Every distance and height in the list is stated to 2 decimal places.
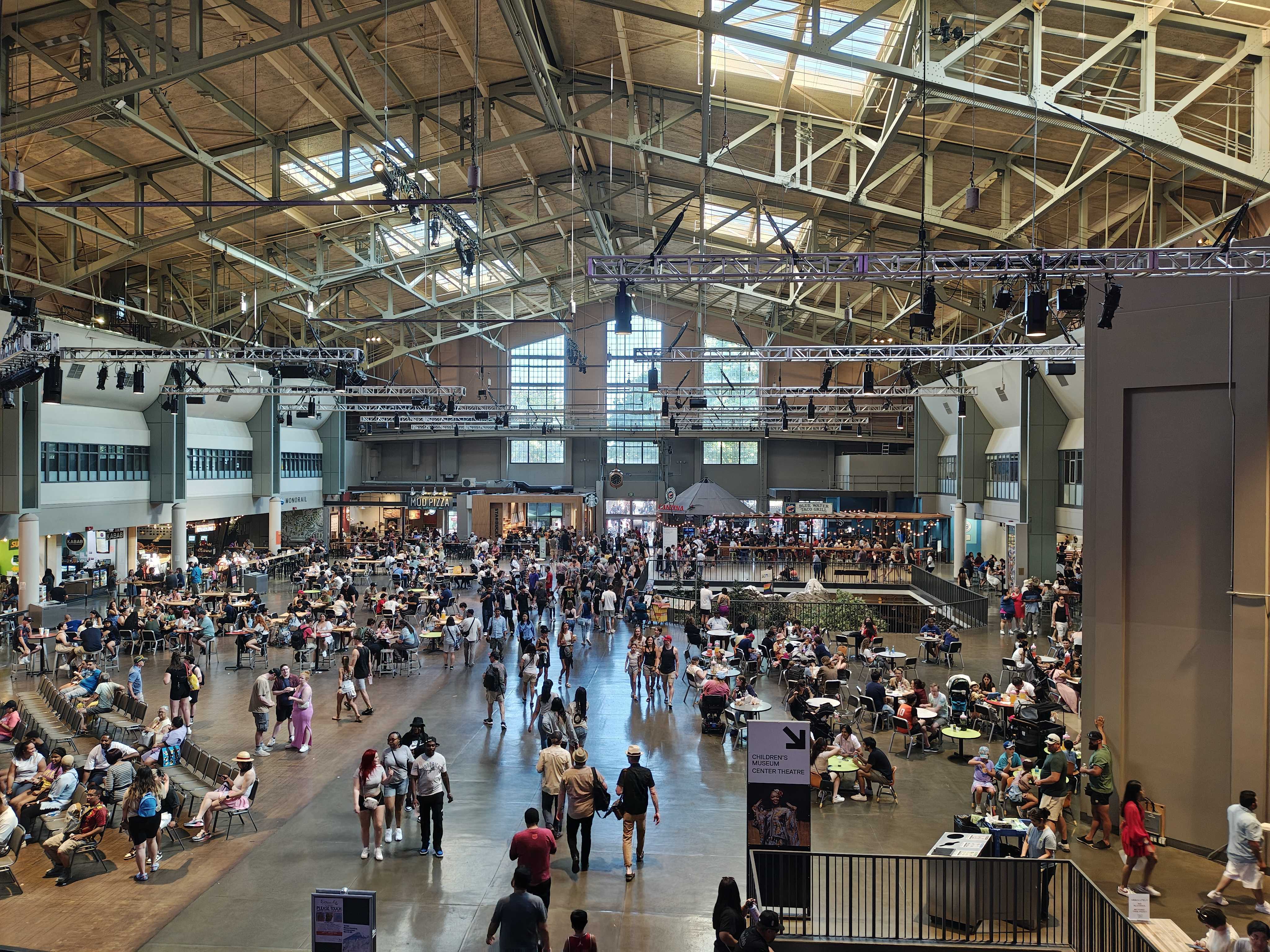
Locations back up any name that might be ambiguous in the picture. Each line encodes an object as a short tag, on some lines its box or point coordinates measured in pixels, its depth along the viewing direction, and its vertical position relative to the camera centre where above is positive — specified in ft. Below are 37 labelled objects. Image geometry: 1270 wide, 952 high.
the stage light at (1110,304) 31.09 +6.28
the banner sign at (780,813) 22.02 -8.54
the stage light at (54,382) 52.90 +5.51
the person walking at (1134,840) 24.23 -10.02
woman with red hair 26.25 -9.70
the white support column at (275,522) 111.65 -6.14
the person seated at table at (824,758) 32.37 -10.58
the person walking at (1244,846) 22.70 -9.63
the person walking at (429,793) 26.30 -9.56
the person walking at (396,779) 27.09 -9.44
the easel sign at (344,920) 16.34 -8.35
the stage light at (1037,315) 35.53 +6.68
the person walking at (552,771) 26.78 -9.04
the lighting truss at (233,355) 66.44 +9.33
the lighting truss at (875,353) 63.62 +9.60
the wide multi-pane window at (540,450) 144.15 +4.20
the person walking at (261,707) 36.78 -9.79
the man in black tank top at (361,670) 42.52 -9.50
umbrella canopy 84.74 -2.44
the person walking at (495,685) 38.78 -9.27
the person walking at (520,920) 17.56 -8.95
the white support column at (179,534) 92.53 -6.41
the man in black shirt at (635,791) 25.39 -9.21
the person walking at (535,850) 20.84 -8.95
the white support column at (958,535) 100.01 -6.64
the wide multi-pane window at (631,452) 143.33 +4.01
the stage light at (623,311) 40.81 +7.97
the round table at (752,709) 38.68 -10.28
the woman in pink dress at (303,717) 36.58 -10.14
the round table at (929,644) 56.03 -10.72
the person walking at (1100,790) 28.60 -10.19
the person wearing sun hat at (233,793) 27.91 -10.35
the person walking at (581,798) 24.89 -9.19
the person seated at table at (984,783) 30.07 -10.52
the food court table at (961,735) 36.45 -10.72
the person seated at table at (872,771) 32.12 -10.83
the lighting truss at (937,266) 34.78 +9.25
